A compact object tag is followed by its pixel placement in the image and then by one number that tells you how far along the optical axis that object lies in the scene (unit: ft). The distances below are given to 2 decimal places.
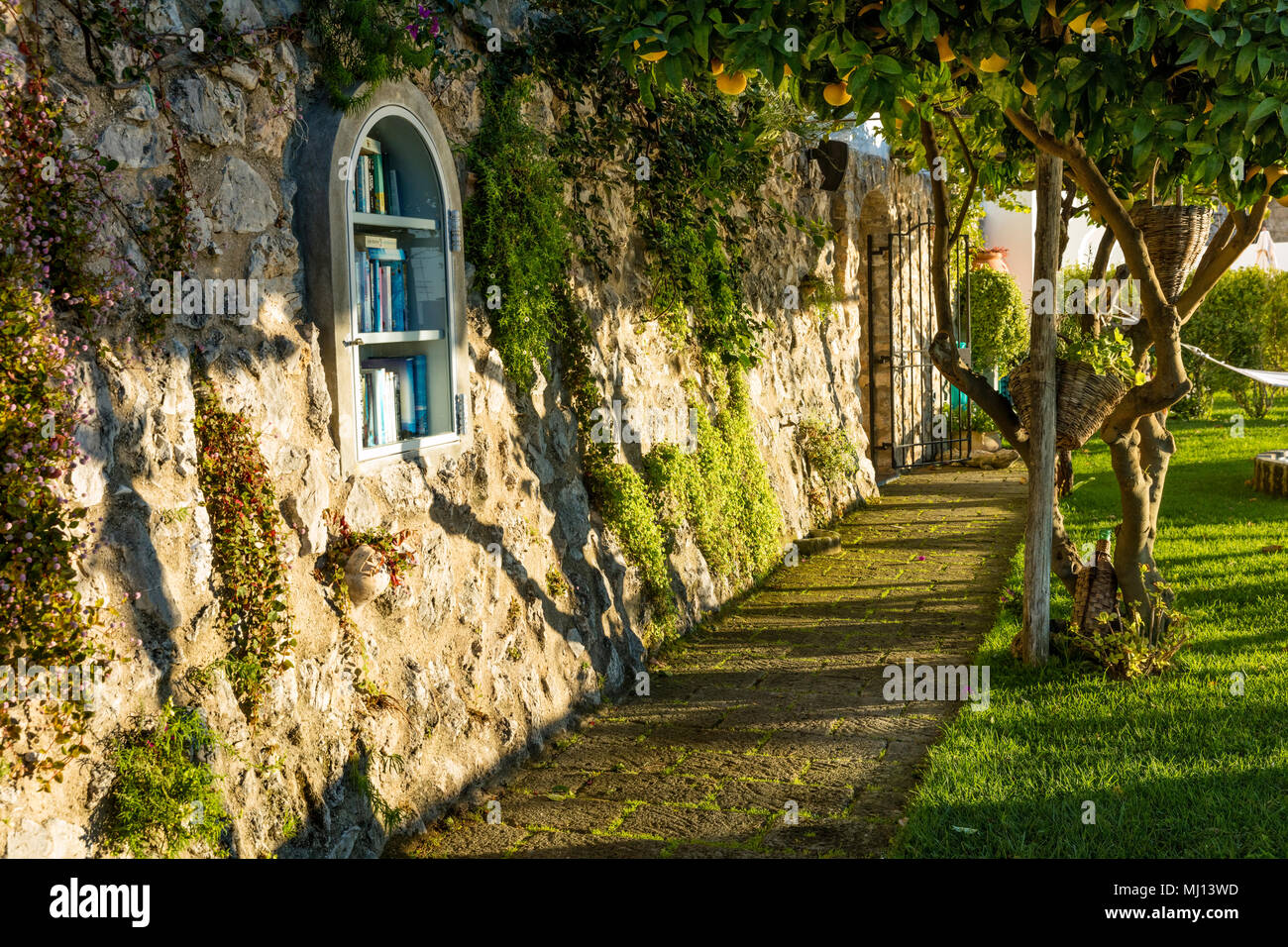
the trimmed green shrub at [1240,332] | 52.54
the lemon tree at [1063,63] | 11.59
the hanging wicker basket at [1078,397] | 17.39
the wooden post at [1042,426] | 17.51
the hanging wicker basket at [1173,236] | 17.52
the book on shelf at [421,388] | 15.20
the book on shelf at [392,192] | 14.74
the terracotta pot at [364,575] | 12.63
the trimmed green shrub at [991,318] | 50.47
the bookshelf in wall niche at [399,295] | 13.99
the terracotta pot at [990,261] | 54.34
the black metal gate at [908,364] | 39.75
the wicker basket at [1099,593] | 17.72
